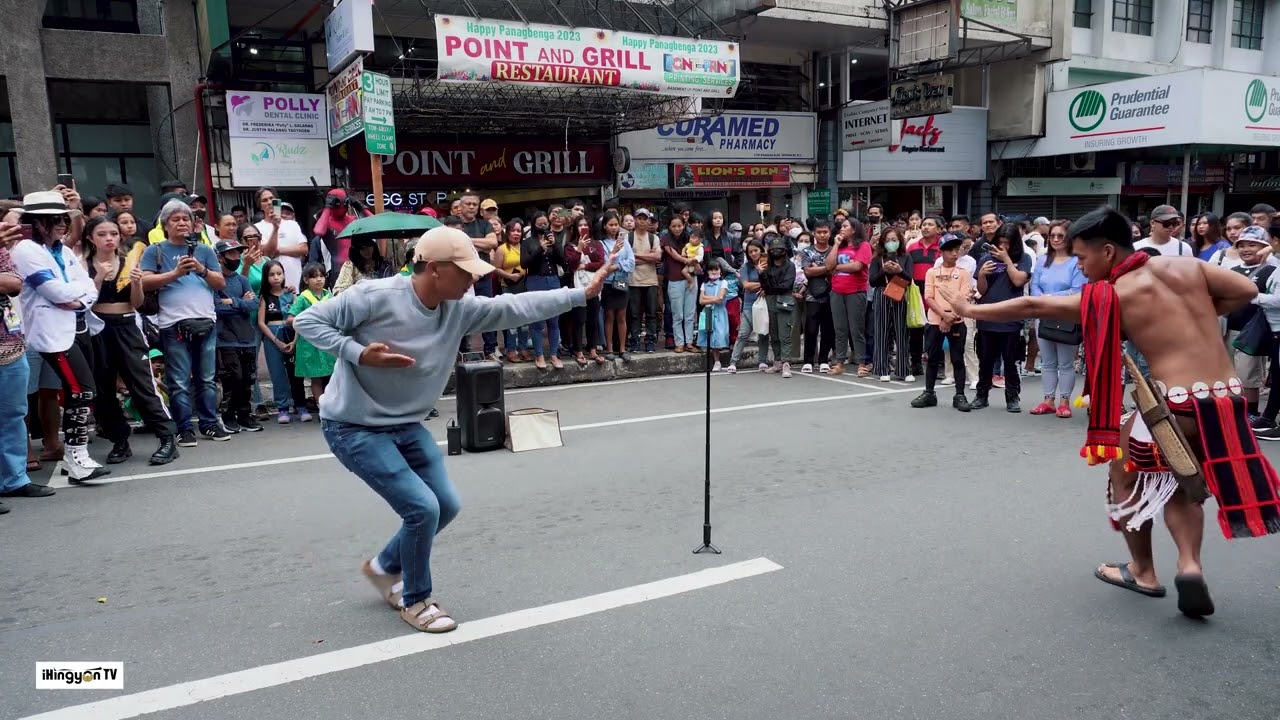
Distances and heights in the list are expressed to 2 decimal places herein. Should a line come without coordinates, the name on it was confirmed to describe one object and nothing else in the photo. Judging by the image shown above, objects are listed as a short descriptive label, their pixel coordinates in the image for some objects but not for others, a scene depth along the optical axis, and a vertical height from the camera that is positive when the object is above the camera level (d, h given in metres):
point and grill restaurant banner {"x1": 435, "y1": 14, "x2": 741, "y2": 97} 11.56 +2.42
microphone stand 4.89 -1.63
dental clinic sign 13.20 +1.56
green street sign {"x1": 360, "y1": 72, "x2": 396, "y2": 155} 9.93 +1.40
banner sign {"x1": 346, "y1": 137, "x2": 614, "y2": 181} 15.80 +1.34
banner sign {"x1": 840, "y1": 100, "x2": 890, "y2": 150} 17.84 +2.04
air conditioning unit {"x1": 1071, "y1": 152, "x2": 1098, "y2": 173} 22.28 +1.45
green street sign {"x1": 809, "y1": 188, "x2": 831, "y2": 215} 19.52 +0.56
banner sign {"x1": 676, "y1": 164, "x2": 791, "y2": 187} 18.02 +1.10
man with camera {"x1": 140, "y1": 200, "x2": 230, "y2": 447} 7.50 -0.59
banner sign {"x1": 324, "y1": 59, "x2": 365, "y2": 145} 10.24 +1.65
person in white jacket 6.32 -0.41
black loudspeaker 7.36 -1.39
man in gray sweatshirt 3.74 -0.55
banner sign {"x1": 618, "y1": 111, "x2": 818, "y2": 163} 17.62 +1.84
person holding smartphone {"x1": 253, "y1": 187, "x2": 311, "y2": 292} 9.51 +0.02
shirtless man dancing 3.89 -0.69
